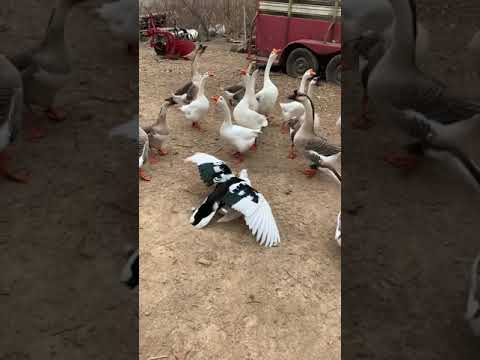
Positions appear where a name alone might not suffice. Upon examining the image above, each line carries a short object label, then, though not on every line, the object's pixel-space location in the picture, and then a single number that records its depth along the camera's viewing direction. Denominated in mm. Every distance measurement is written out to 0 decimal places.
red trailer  6445
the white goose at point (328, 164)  3274
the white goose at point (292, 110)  4320
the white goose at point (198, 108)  4473
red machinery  7723
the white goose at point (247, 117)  4203
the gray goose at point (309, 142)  3502
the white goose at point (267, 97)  4719
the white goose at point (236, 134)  3848
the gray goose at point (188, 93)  4969
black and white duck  2793
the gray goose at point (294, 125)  4020
